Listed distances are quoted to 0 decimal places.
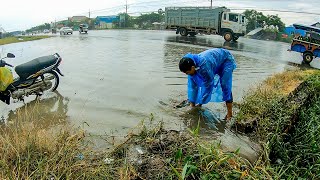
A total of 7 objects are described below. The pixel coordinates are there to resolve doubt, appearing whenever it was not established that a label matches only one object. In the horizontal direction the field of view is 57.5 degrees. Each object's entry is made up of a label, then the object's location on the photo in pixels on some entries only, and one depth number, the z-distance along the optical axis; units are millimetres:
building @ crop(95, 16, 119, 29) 50594
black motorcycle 5668
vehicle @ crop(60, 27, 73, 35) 32488
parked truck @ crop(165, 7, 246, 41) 21484
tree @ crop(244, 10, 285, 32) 37938
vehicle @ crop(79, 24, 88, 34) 33000
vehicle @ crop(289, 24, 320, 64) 12856
